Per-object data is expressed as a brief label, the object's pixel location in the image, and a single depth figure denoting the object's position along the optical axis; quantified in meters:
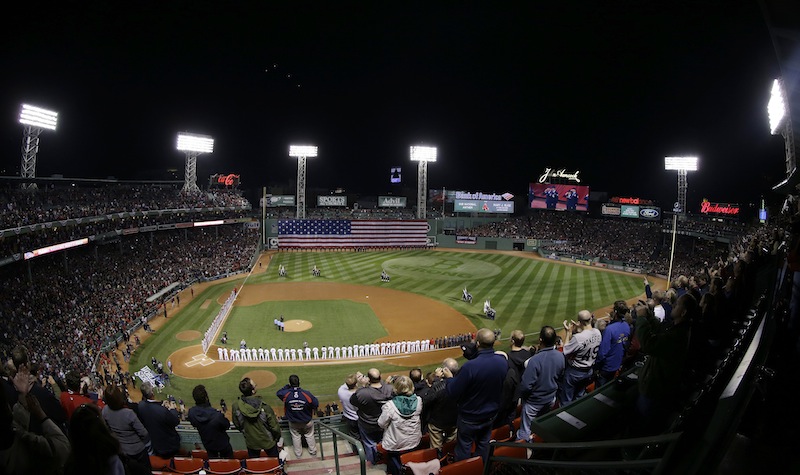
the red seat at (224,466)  6.32
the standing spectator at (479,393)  5.33
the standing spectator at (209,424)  6.44
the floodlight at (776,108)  22.15
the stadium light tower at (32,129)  34.69
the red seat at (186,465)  6.27
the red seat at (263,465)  6.40
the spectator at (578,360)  7.16
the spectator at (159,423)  6.23
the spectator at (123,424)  5.16
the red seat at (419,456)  5.76
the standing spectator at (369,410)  6.77
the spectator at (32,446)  3.11
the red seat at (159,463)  6.39
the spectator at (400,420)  5.79
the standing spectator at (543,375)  6.15
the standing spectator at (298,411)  8.20
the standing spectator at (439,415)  6.08
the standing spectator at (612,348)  7.32
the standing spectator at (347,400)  8.34
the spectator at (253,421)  6.80
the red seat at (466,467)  5.26
